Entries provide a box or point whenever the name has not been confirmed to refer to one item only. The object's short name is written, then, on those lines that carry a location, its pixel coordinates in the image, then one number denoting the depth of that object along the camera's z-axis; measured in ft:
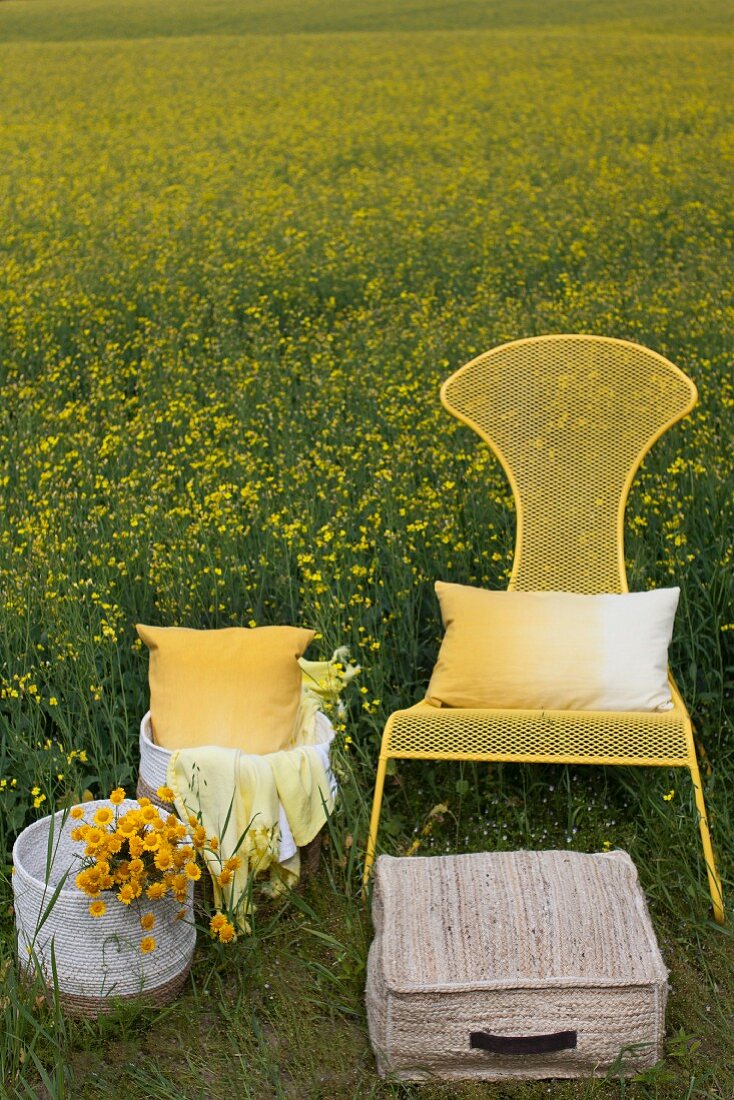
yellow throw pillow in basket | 8.80
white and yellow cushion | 9.02
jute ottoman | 6.98
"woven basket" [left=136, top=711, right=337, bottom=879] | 8.54
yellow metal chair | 10.51
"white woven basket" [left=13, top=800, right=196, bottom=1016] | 7.41
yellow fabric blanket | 8.27
